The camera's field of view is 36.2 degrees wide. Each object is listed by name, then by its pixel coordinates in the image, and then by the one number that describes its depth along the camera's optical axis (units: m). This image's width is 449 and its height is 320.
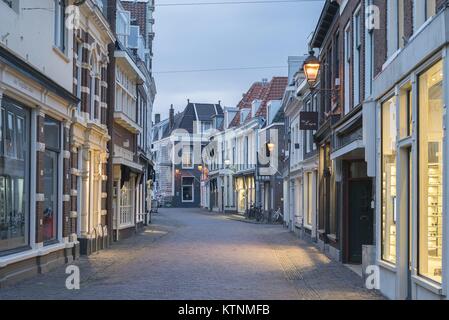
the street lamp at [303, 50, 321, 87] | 17.17
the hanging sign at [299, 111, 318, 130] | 22.53
